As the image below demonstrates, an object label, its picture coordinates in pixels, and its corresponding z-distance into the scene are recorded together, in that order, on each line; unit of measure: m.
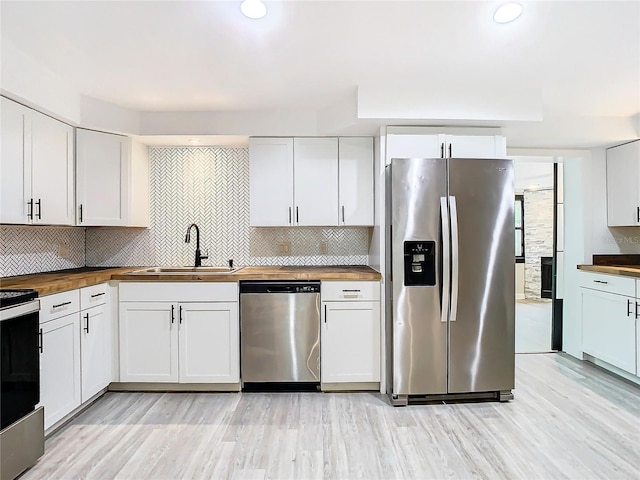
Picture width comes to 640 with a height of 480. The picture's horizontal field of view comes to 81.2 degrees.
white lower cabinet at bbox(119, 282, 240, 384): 2.90
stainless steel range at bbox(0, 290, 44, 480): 1.77
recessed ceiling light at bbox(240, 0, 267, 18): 1.75
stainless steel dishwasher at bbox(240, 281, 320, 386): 2.90
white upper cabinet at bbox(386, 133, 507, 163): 2.89
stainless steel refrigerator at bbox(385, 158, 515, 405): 2.67
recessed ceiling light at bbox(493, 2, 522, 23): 1.78
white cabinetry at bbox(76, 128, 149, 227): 2.96
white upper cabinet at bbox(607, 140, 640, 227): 3.38
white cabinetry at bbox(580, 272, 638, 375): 3.03
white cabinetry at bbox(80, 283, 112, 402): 2.58
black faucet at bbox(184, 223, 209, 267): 3.44
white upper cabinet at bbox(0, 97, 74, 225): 2.29
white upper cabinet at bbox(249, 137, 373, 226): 3.22
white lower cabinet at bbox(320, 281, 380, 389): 2.92
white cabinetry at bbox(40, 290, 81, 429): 2.21
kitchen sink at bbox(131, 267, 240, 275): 3.22
